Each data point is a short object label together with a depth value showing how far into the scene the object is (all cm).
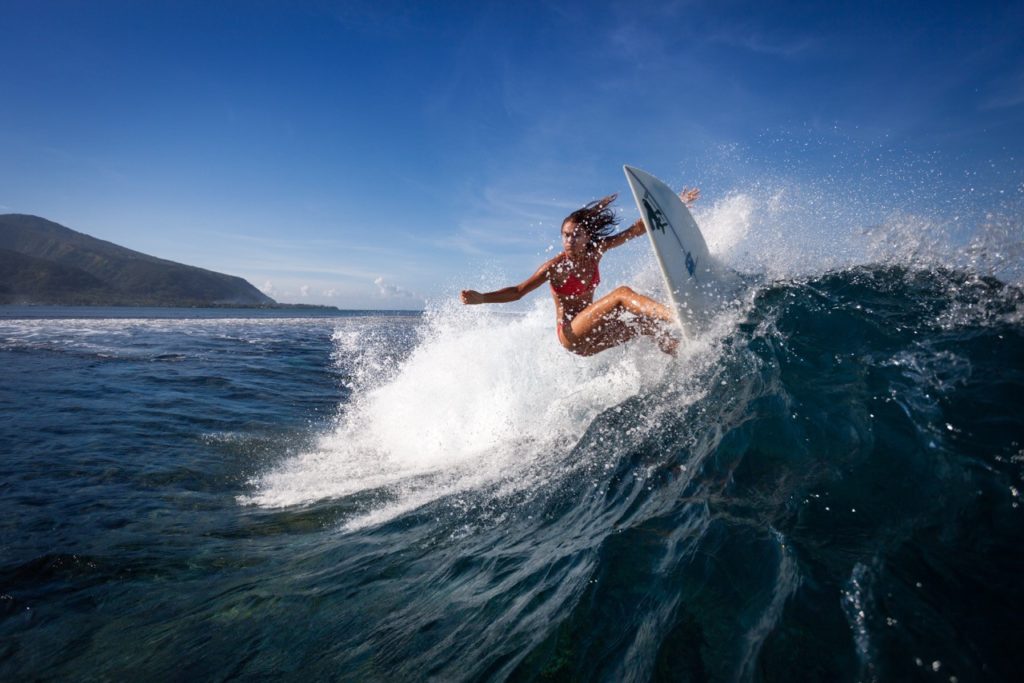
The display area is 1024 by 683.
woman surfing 582
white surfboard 497
